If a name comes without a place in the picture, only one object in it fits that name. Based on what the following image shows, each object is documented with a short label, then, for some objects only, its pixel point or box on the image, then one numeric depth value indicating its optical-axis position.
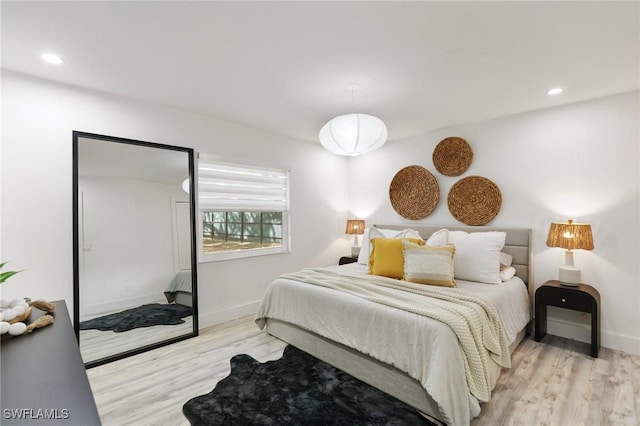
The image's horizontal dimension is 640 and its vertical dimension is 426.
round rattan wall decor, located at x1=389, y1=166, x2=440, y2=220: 4.01
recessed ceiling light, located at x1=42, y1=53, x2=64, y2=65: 2.08
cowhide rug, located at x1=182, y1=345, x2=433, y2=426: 1.87
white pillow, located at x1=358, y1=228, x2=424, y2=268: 3.62
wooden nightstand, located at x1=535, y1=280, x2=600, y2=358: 2.64
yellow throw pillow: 2.98
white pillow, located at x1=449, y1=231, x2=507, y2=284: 2.92
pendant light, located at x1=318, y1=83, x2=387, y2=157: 2.47
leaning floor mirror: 2.60
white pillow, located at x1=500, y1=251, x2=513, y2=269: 3.12
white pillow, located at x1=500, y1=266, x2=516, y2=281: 2.97
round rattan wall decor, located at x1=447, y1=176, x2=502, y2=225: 3.50
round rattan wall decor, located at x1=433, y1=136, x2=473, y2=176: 3.71
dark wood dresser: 0.79
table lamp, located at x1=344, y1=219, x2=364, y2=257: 4.63
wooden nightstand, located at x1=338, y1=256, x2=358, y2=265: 4.39
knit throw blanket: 1.85
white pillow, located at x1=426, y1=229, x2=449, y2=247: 3.20
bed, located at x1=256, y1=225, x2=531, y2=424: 1.76
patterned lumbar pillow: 2.70
